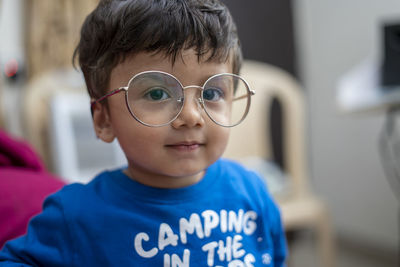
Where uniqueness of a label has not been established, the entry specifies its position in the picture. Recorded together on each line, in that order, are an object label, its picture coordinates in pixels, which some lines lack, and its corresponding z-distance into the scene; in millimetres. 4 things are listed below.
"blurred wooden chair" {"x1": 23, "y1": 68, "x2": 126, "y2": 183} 1528
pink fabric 680
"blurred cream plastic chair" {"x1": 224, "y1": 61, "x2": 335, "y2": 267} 1780
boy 503
